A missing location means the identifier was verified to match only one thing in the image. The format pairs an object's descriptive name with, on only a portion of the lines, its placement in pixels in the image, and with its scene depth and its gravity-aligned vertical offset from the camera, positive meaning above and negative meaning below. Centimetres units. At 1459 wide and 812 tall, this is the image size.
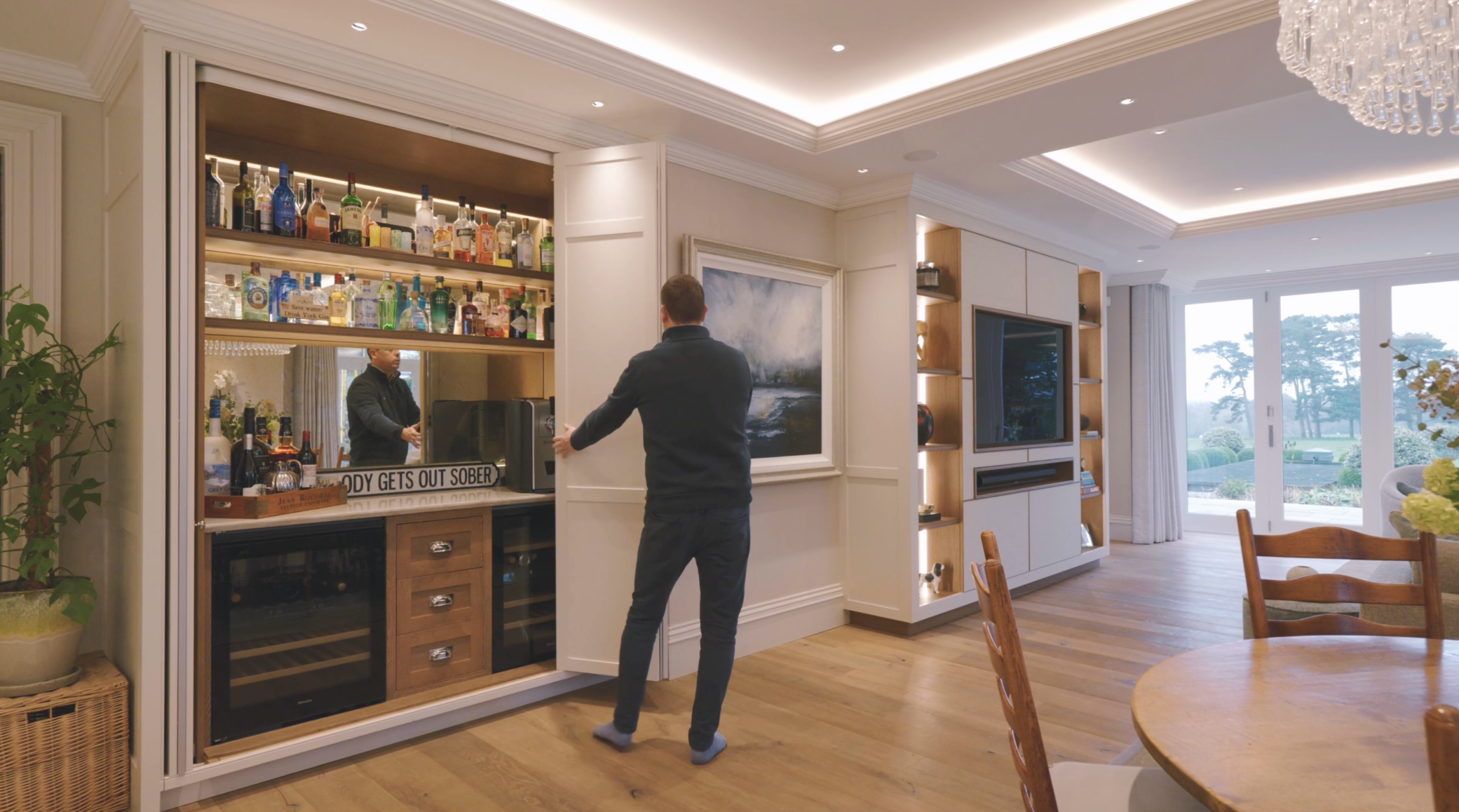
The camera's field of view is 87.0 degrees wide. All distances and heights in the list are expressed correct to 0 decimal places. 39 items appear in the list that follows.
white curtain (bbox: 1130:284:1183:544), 738 -14
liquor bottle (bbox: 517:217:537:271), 359 +76
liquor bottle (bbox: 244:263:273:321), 289 +45
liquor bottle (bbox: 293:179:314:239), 297 +81
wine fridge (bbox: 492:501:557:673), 326 -75
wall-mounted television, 482 +19
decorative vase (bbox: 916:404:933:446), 455 -9
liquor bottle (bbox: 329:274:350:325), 309 +43
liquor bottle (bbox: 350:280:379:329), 315 +43
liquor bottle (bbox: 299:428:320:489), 302 -21
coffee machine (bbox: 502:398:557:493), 343 -15
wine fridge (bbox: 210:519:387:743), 257 -75
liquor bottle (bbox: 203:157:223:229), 274 +77
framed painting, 380 +37
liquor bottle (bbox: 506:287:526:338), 360 +43
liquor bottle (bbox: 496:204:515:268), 354 +78
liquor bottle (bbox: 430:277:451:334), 340 +47
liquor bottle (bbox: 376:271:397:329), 324 +46
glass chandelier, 183 +88
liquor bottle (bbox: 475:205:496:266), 345 +76
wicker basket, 227 -102
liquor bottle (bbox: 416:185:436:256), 329 +80
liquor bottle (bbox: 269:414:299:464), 298 -11
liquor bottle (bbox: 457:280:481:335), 350 +44
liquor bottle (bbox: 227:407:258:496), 278 -17
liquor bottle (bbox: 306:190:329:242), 302 +76
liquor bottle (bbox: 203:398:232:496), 273 -15
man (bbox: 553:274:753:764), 271 -30
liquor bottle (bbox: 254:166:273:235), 286 +78
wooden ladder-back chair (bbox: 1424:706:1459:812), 70 -32
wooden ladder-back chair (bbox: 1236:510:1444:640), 193 -45
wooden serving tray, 267 -32
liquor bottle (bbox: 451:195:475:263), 342 +78
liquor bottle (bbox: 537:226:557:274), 360 +73
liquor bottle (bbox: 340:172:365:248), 310 +78
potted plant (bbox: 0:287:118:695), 238 -31
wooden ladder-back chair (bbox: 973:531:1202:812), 125 -62
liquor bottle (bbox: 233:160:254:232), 285 +79
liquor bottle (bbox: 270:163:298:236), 289 +78
